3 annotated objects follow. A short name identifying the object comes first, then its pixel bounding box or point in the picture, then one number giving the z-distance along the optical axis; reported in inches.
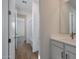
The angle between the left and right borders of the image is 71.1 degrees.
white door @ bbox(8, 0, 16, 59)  50.2
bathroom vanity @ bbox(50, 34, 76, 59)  43.4
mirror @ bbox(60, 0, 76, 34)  58.1
